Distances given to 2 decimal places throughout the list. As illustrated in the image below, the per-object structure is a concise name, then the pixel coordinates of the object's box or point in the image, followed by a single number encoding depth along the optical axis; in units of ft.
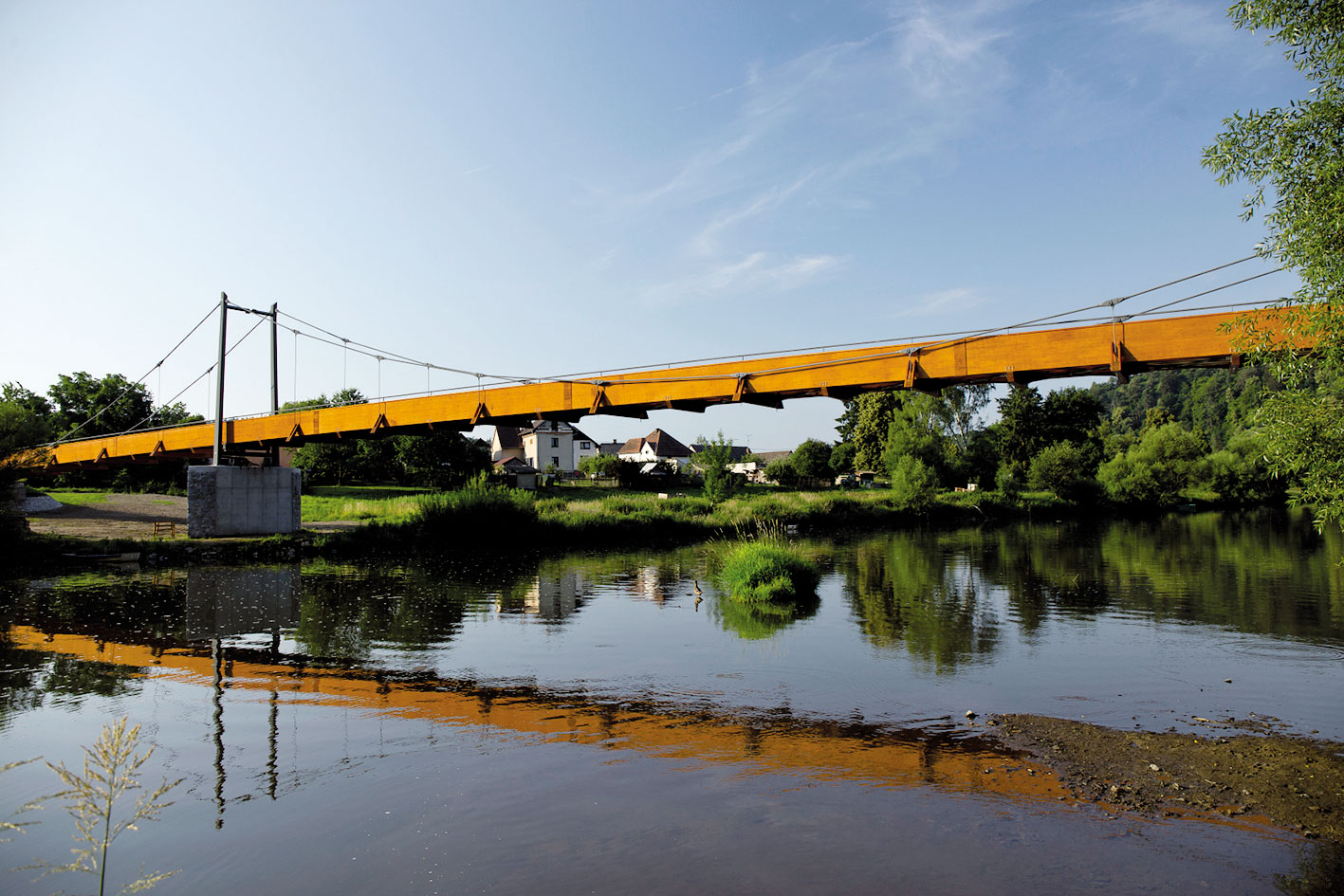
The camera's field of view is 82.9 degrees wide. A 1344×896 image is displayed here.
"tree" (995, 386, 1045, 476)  249.14
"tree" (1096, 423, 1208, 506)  216.33
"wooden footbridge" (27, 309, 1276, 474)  46.47
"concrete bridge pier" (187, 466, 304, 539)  100.27
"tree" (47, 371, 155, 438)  202.51
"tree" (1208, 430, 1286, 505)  222.69
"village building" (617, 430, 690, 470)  346.74
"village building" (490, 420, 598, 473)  319.39
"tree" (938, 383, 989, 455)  246.27
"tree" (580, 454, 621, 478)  232.32
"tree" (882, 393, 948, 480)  203.72
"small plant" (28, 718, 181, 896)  11.27
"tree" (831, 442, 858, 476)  276.00
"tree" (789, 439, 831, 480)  281.95
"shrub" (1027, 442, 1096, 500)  215.10
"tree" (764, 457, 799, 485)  280.74
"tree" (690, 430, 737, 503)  168.04
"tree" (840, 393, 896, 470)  252.42
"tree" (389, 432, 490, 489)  216.33
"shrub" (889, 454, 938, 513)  179.32
